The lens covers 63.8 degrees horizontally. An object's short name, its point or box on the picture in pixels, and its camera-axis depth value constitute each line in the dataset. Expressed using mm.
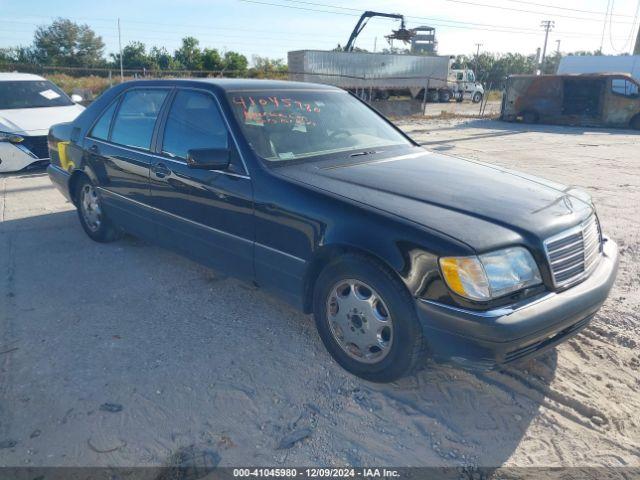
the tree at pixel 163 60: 39691
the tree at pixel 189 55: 38562
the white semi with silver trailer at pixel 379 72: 25047
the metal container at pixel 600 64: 29188
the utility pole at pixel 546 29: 63500
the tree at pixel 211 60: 35750
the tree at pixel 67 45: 44719
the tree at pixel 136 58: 40025
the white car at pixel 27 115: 8297
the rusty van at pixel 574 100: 18156
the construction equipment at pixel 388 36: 29281
